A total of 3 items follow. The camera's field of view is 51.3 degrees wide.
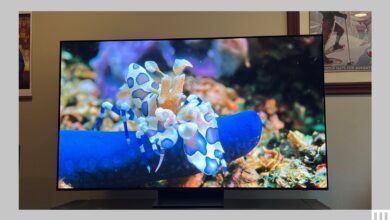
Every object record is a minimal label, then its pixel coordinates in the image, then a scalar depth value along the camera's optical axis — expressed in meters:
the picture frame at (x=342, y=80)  2.37
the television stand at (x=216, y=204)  2.03
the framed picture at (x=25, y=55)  2.53
